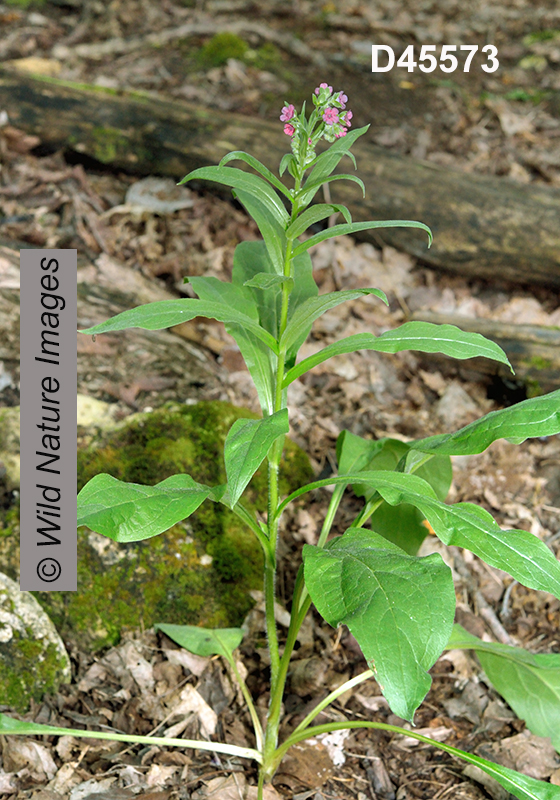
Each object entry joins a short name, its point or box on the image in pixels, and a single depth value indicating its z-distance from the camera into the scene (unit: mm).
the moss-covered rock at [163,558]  2402
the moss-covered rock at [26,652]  2199
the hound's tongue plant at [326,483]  1405
